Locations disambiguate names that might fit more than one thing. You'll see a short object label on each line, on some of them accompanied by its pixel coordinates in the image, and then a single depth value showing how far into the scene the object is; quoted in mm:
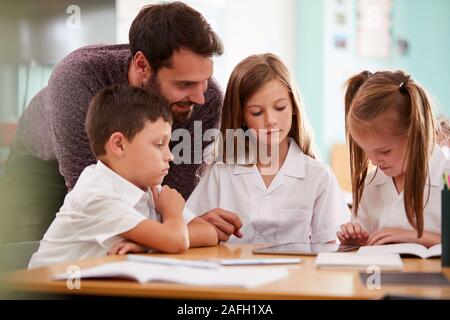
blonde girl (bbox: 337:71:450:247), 2899
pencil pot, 2627
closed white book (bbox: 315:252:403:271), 2593
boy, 2790
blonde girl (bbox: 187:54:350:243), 3285
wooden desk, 2399
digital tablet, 2820
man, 3276
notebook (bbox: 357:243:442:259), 2736
